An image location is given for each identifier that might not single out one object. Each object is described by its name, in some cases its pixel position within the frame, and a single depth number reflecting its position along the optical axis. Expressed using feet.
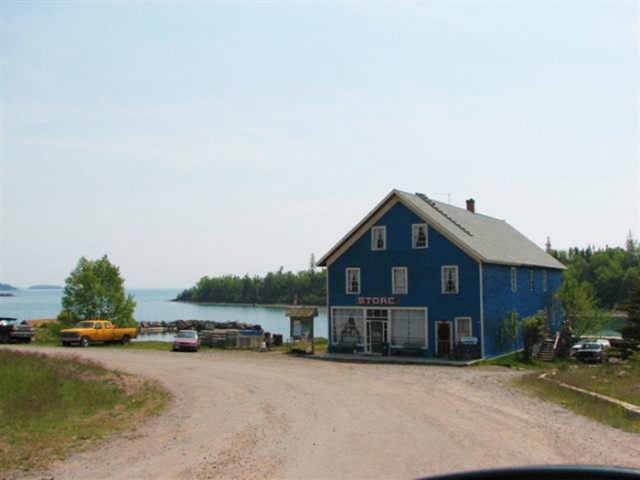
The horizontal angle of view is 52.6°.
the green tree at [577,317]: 145.69
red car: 134.21
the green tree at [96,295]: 192.34
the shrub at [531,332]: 126.52
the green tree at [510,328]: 127.65
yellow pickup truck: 140.87
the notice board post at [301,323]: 138.82
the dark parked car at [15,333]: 147.33
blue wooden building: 121.49
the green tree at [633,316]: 139.74
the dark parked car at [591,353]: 128.88
